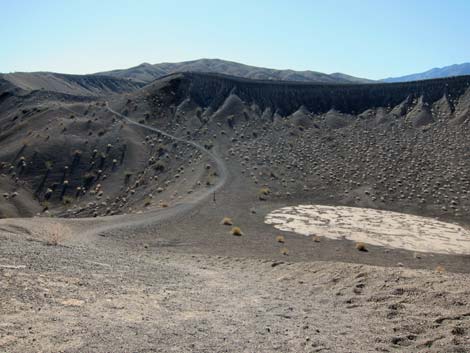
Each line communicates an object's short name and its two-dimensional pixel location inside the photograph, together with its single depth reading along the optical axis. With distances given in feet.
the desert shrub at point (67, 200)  159.97
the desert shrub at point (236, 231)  93.43
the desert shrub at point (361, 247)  87.17
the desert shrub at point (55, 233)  63.13
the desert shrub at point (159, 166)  174.01
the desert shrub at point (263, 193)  134.20
